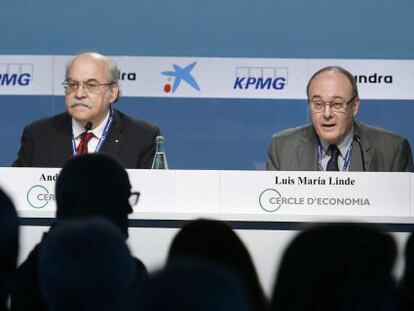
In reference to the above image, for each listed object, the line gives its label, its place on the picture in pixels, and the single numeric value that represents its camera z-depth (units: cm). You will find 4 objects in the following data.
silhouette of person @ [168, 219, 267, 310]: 921
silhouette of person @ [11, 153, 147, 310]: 854
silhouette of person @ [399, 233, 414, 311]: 875
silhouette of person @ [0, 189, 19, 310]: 830
